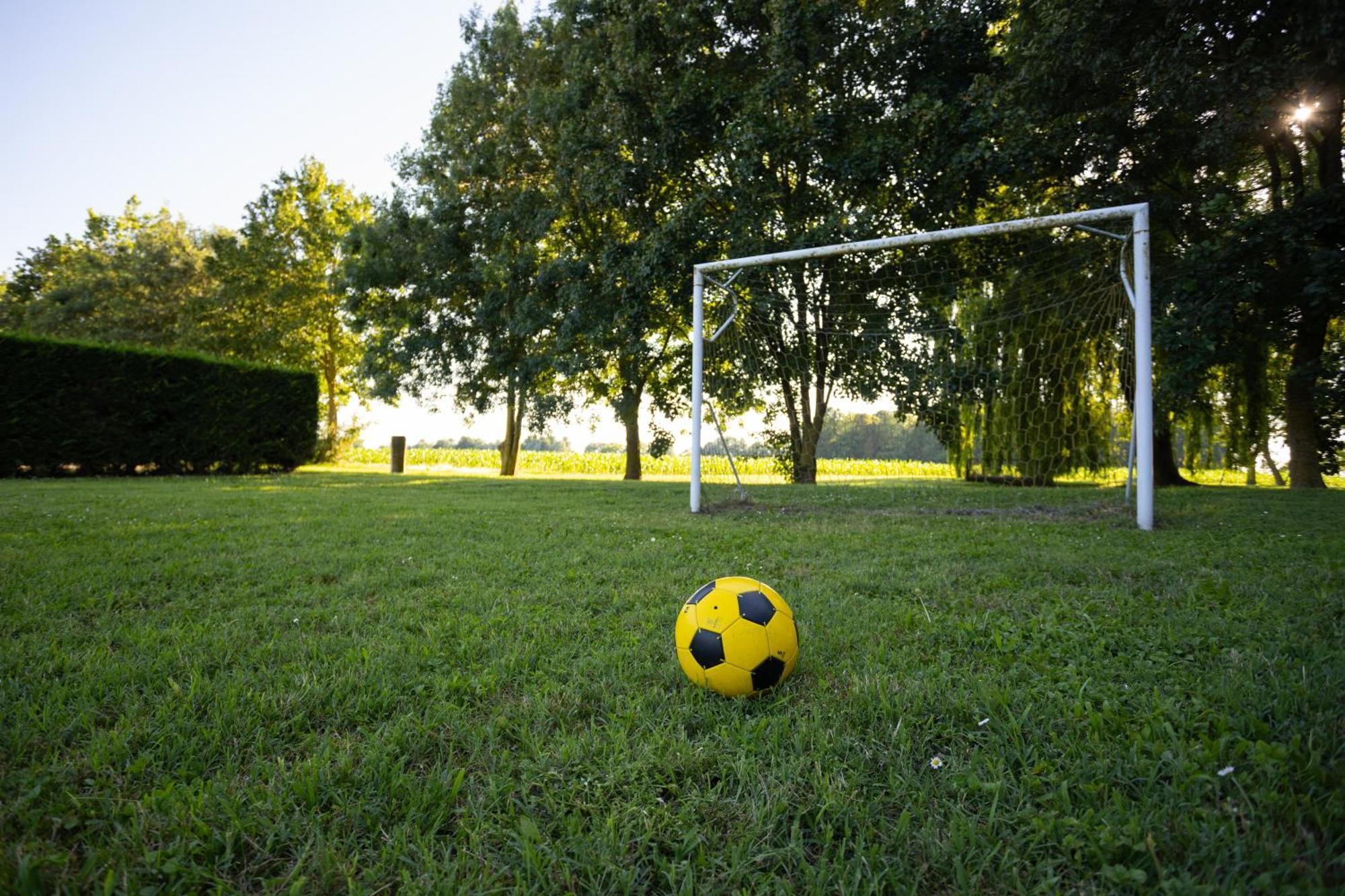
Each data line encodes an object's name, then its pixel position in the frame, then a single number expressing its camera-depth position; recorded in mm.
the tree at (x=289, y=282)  26344
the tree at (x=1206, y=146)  9289
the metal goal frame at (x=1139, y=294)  6617
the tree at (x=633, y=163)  13602
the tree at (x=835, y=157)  12133
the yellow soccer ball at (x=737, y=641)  2387
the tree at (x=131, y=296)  27391
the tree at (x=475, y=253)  17344
